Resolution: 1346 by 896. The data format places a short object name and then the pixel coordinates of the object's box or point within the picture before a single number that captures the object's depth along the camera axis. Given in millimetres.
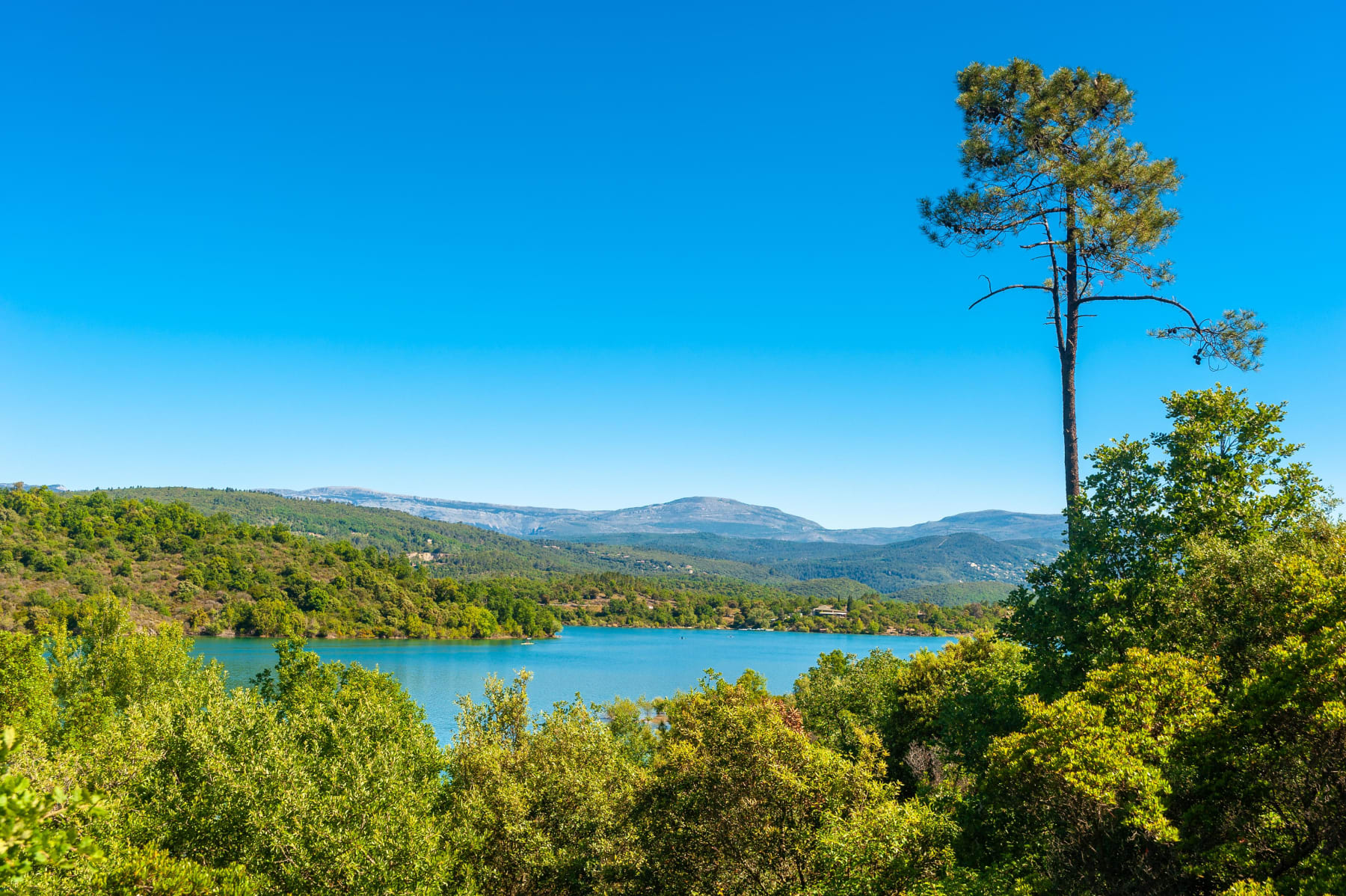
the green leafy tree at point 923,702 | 20266
